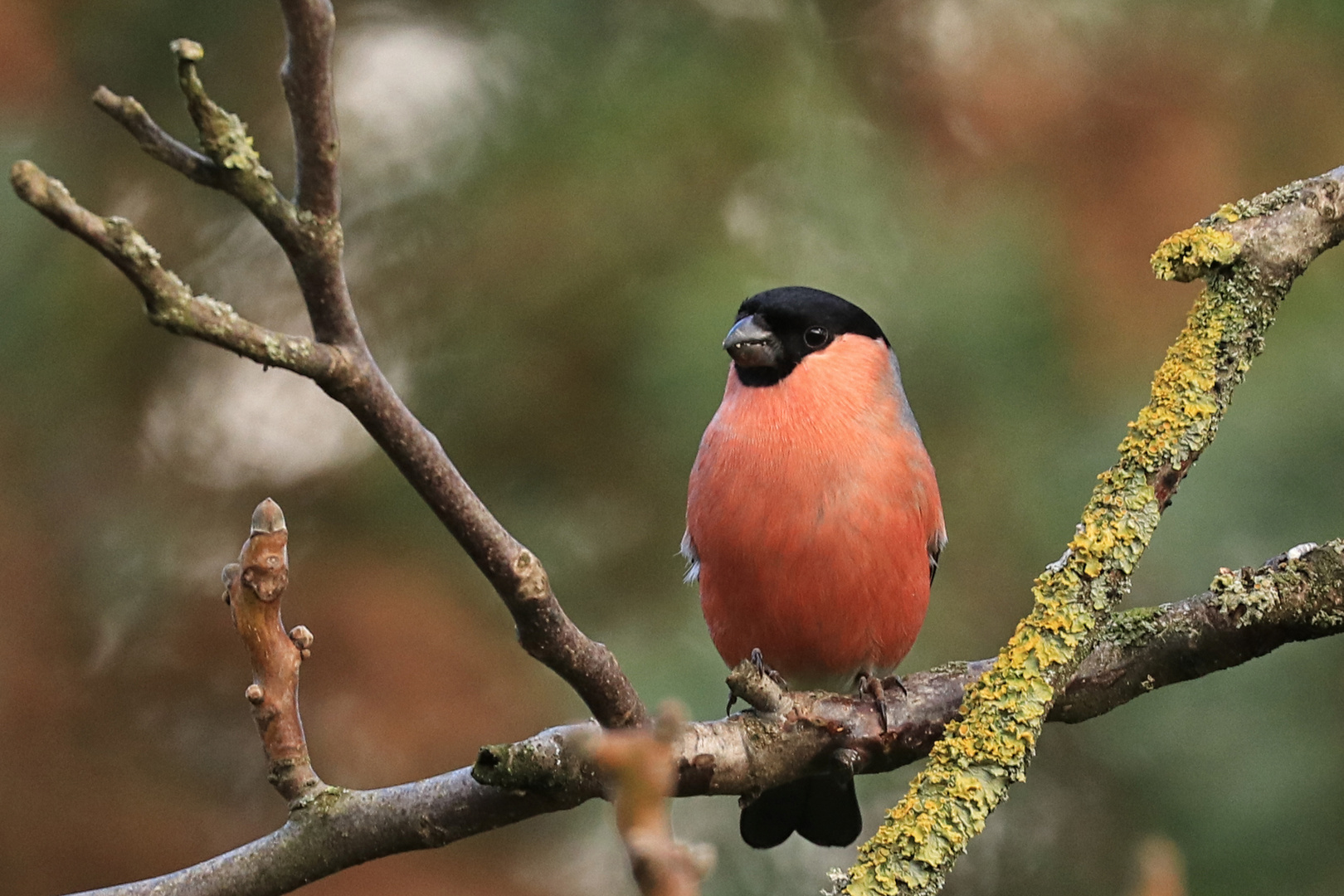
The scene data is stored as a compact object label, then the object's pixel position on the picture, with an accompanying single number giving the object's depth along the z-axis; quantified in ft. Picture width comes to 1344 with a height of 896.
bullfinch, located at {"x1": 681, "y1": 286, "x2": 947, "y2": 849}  21.97
